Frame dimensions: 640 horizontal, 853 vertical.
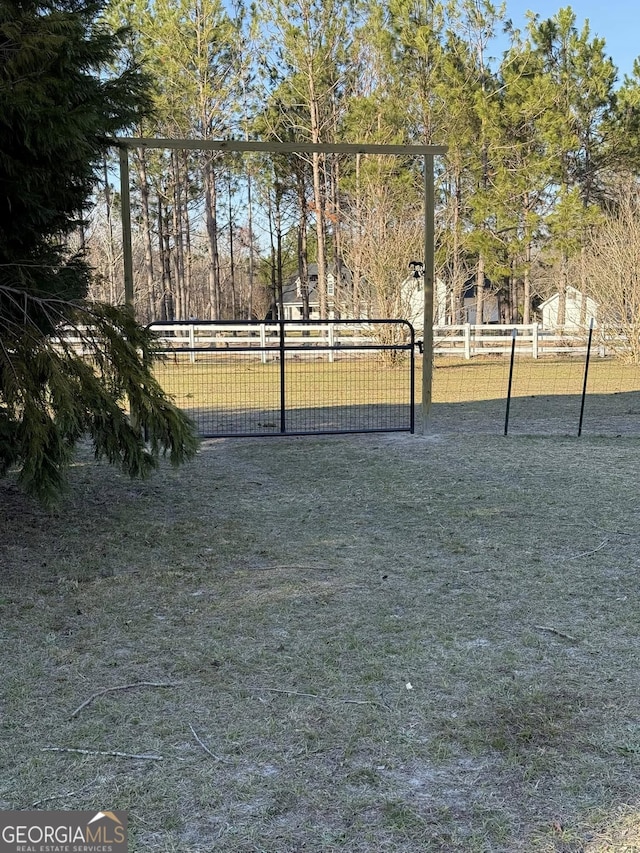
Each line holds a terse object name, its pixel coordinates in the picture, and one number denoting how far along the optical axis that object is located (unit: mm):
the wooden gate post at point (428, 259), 7668
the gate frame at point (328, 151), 6988
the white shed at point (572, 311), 21631
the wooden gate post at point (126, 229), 6938
